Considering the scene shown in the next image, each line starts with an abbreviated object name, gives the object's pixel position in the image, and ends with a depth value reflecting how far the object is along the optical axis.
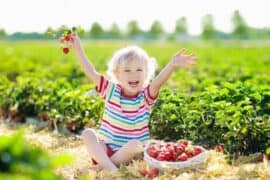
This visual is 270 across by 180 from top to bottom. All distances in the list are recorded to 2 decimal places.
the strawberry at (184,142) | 5.18
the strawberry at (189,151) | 4.90
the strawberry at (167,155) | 4.87
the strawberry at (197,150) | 4.95
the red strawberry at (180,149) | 4.95
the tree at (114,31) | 99.06
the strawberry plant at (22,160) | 2.20
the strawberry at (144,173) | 4.80
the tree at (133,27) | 89.81
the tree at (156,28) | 90.00
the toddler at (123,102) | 5.10
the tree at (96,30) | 84.71
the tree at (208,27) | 81.38
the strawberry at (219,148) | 5.43
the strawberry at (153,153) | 4.95
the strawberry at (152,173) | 4.74
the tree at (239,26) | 75.19
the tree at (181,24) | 87.62
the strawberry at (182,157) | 4.84
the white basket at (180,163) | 4.74
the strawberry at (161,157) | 4.85
